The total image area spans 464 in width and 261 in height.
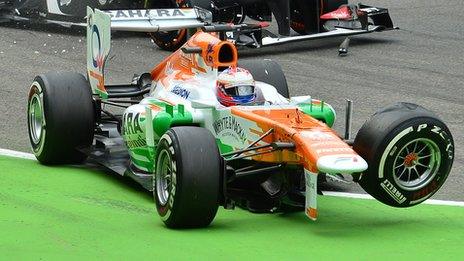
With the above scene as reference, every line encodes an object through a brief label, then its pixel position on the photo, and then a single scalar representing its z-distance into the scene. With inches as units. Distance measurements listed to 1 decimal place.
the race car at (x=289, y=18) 1328.7
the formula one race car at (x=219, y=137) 666.2
